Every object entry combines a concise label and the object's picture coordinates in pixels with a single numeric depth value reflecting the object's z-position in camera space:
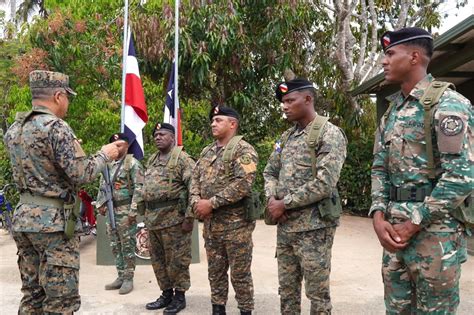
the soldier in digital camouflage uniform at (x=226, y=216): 3.97
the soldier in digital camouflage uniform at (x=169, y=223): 4.56
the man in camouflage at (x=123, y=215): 5.37
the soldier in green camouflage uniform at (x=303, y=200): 3.33
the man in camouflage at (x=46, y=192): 3.14
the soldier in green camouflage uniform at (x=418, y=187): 2.21
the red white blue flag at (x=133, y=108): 6.36
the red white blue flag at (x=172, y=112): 6.84
